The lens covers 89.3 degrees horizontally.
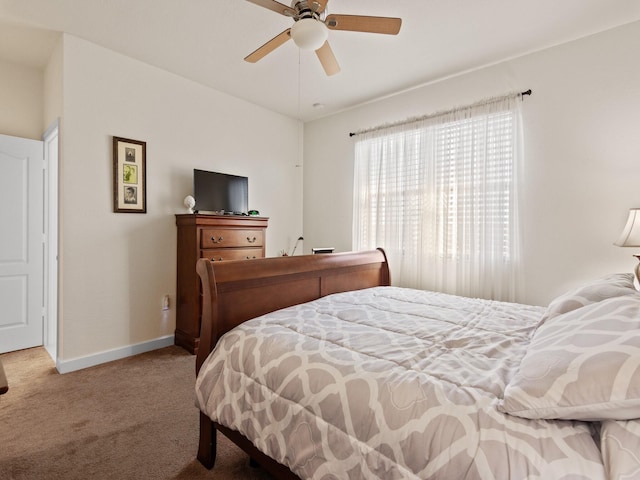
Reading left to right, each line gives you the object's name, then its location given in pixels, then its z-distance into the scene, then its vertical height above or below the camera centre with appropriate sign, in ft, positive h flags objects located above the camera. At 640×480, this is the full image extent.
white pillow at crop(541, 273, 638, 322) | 4.51 -0.79
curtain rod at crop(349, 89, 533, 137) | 9.30 +4.25
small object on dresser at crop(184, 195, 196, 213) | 10.65 +1.18
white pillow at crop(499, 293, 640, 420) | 2.43 -1.12
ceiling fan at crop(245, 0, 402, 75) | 5.76 +4.12
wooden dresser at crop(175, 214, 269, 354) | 10.04 -0.39
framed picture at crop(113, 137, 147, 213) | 9.52 +1.88
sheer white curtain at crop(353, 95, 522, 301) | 9.66 +1.35
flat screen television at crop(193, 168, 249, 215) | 11.05 +1.64
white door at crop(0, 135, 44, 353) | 9.91 -0.17
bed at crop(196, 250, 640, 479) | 2.48 -1.44
